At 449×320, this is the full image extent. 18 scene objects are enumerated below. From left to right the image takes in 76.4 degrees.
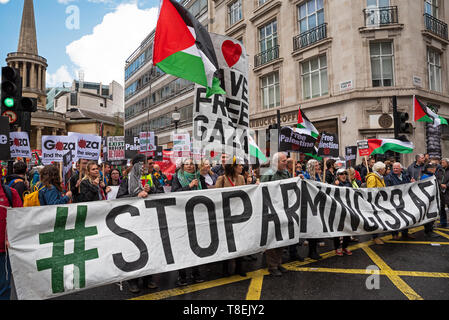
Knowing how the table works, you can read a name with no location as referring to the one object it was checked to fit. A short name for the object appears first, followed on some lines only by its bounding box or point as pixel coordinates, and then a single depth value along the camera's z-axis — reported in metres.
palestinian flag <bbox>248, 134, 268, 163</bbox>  7.60
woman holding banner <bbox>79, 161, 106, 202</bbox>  4.43
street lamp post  14.93
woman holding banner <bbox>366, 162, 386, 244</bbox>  6.12
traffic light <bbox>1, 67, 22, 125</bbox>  5.98
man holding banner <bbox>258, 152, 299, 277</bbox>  4.41
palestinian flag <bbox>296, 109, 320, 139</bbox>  8.60
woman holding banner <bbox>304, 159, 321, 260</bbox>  6.31
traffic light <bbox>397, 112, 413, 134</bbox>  9.95
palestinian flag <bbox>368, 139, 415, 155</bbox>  10.14
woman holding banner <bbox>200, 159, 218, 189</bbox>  5.26
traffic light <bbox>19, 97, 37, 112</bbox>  6.14
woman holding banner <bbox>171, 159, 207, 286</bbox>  4.78
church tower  54.97
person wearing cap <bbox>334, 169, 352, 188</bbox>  6.04
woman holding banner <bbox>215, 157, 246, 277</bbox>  4.71
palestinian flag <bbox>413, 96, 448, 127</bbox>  10.51
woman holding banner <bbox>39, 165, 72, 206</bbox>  3.69
